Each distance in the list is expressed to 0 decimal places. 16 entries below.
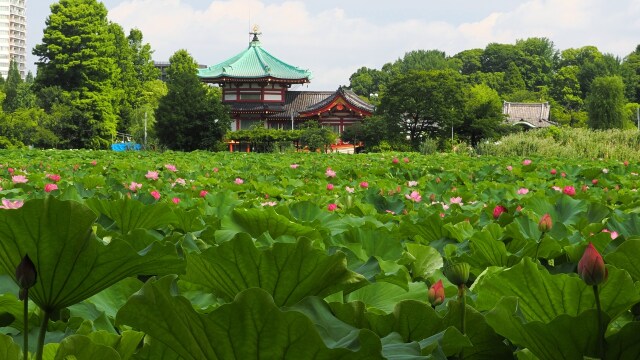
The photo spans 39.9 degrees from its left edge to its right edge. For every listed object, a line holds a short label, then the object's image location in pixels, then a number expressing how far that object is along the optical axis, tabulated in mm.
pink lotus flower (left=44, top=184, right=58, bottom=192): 10677
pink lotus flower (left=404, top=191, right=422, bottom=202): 9943
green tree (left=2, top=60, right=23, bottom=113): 154371
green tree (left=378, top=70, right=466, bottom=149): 103551
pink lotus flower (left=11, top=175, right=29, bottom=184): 12782
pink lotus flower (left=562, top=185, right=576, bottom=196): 10583
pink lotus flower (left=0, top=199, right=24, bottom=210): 6433
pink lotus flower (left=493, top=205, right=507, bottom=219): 6760
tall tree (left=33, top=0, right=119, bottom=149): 127573
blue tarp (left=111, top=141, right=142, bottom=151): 119002
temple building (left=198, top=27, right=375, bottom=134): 131771
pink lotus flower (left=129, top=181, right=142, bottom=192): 11459
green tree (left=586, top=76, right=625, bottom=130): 149147
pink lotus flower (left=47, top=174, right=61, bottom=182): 14256
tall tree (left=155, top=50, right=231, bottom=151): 101977
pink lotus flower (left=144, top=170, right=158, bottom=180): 14903
